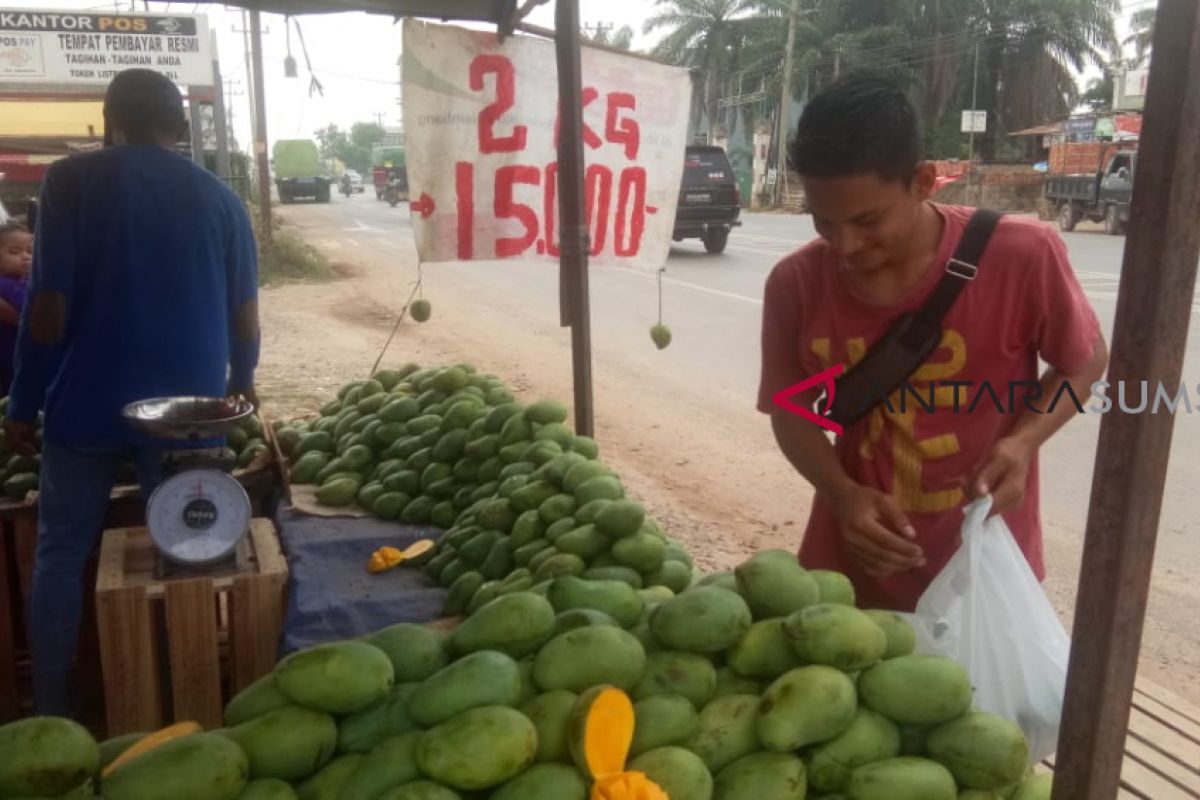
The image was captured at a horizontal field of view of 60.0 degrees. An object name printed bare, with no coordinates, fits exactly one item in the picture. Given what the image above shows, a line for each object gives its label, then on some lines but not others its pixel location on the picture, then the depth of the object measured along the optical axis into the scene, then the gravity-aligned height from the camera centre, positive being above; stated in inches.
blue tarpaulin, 99.3 -43.4
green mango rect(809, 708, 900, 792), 51.8 -29.1
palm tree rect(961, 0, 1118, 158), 1419.8 +149.6
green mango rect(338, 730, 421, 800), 48.8 -28.4
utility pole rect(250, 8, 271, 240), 650.2 +18.0
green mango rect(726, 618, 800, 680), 56.3 -26.3
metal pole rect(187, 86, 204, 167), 438.9 +11.5
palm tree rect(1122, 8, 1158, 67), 1673.2 +218.1
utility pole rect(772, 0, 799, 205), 1321.4 +68.1
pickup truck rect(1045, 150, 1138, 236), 724.7 -24.5
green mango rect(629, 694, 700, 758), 51.4 -27.6
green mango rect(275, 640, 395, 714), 52.1 -25.8
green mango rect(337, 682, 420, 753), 53.0 -28.5
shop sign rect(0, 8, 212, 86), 481.7 +49.9
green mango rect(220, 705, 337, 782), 50.0 -27.8
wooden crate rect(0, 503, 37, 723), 120.5 -50.1
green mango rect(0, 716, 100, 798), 47.7 -27.4
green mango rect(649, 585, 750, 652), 56.0 -24.6
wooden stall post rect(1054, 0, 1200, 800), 40.3 -10.8
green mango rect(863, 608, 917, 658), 57.9 -26.1
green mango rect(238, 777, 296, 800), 48.1 -28.8
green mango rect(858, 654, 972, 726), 52.7 -26.5
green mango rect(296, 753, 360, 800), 50.3 -29.8
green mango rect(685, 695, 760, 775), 52.6 -28.7
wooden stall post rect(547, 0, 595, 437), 123.5 -6.2
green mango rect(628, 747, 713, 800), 48.8 -28.4
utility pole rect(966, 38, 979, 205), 1098.1 +14.1
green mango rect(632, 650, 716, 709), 54.8 -26.9
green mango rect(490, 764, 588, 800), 47.6 -28.3
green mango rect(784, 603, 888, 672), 53.6 -24.3
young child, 146.5 -17.1
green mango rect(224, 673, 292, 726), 53.8 -27.9
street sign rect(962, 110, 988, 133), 1304.1 +47.3
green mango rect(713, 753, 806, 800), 49.9 -29.4
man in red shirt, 64.8 -12.2
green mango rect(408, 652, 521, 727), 50.9 -25.8
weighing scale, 93.0 -30.5
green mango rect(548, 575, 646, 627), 62.4 -26.1
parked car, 621.3 -23.2
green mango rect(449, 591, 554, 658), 57.1 -25.3
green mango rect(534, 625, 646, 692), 53.1 -25.4
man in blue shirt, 101.3 -15.7
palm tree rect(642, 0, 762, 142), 1653.5 +195.9
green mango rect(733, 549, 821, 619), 59.1 -24.0
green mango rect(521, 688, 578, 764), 50.8 -27.4
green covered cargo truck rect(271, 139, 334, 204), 1670.8 -22.2
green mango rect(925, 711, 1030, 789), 51.8 -29.0
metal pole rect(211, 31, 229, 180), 546.6 +15.3
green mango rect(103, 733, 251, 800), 46.5 -27.4
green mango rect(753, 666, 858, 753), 50.6 -26.4
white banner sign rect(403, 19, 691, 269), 129.1 +1.3
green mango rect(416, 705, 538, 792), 47.5 -26.7
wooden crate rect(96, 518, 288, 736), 93.9 -43.3
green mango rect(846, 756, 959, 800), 50.3 -29.6
